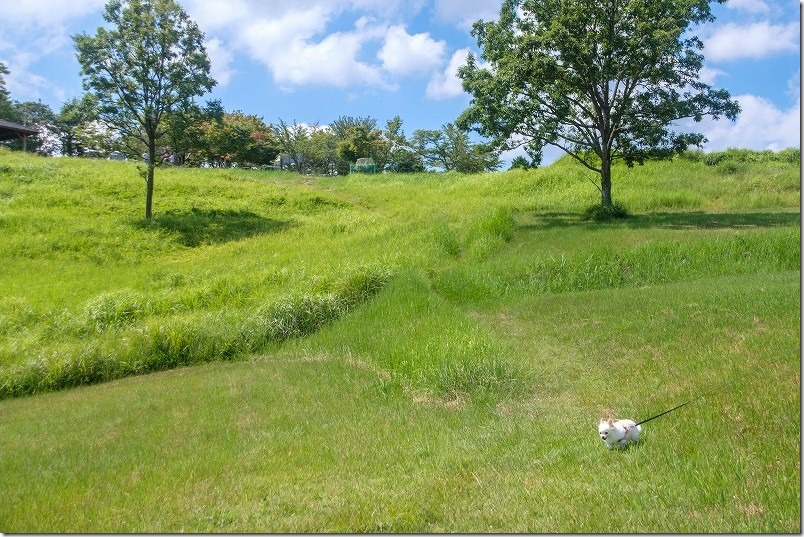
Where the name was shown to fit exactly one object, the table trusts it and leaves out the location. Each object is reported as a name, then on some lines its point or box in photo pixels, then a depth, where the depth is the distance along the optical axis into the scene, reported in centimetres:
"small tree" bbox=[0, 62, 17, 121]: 5425
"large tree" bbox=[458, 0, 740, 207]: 2044
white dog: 523
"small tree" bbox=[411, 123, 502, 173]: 7406
